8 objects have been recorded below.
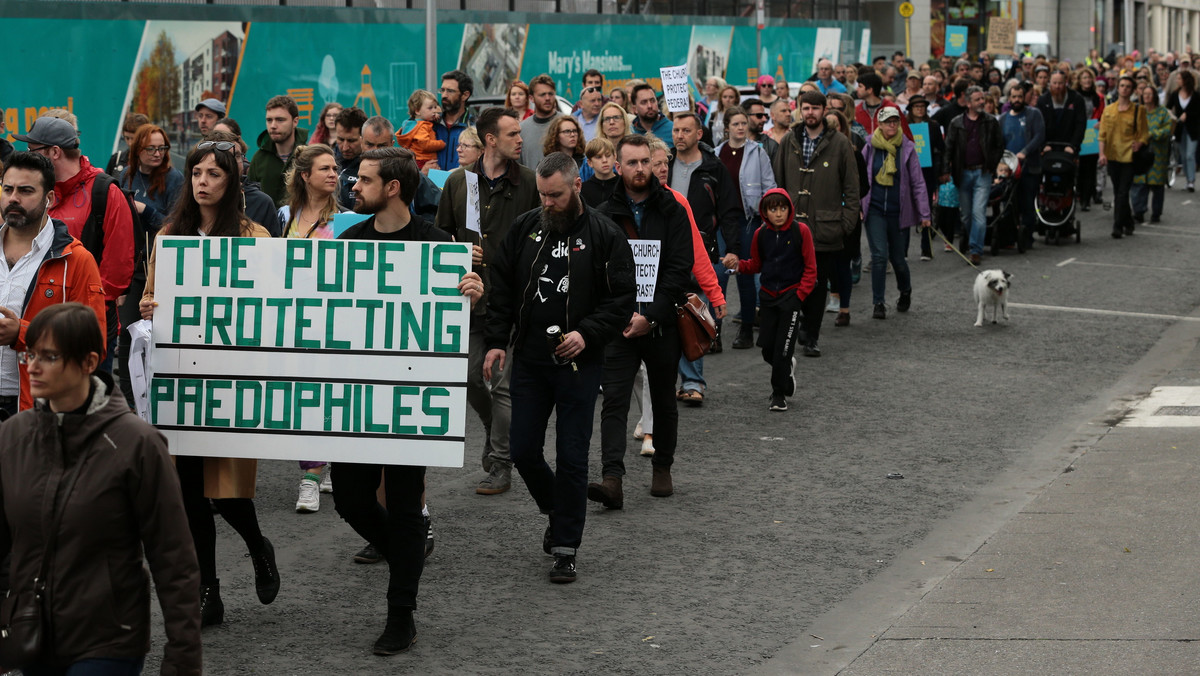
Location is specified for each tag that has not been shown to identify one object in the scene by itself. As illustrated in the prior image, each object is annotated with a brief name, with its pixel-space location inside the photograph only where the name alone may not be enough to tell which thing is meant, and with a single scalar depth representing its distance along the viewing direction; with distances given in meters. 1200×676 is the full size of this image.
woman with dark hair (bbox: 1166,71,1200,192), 24.23
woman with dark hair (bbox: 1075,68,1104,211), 21.45
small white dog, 13.54
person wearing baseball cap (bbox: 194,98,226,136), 11.40
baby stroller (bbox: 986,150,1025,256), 17.91
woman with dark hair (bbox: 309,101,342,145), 12.59
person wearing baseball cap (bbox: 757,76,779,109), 17.78
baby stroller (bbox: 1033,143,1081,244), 18.62
